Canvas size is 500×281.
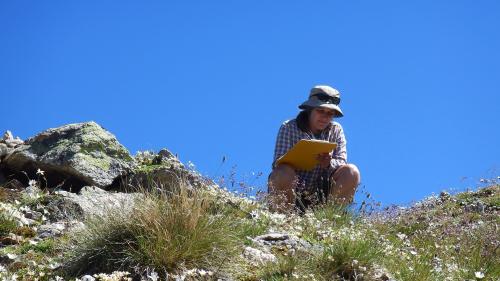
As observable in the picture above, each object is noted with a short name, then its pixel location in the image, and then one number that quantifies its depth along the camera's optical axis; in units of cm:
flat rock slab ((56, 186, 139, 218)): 575
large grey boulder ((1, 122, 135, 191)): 852
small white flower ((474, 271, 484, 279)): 535
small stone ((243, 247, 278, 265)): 549
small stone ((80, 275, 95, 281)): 484
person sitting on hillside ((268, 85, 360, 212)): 859
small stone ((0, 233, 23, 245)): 628
